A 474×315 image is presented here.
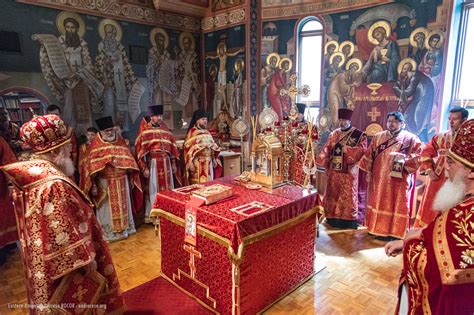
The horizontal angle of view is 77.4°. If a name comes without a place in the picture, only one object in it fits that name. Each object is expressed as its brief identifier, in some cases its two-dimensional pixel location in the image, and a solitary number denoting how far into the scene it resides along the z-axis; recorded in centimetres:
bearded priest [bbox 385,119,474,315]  144
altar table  279
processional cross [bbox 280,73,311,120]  368
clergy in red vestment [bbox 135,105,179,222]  530
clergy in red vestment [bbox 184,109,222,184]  559
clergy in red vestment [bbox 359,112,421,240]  454
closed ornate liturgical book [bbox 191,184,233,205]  308
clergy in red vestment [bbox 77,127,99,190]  476
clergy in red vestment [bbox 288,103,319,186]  375
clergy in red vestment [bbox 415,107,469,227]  402
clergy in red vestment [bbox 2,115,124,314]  202
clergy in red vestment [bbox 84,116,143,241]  471
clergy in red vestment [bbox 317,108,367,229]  502
